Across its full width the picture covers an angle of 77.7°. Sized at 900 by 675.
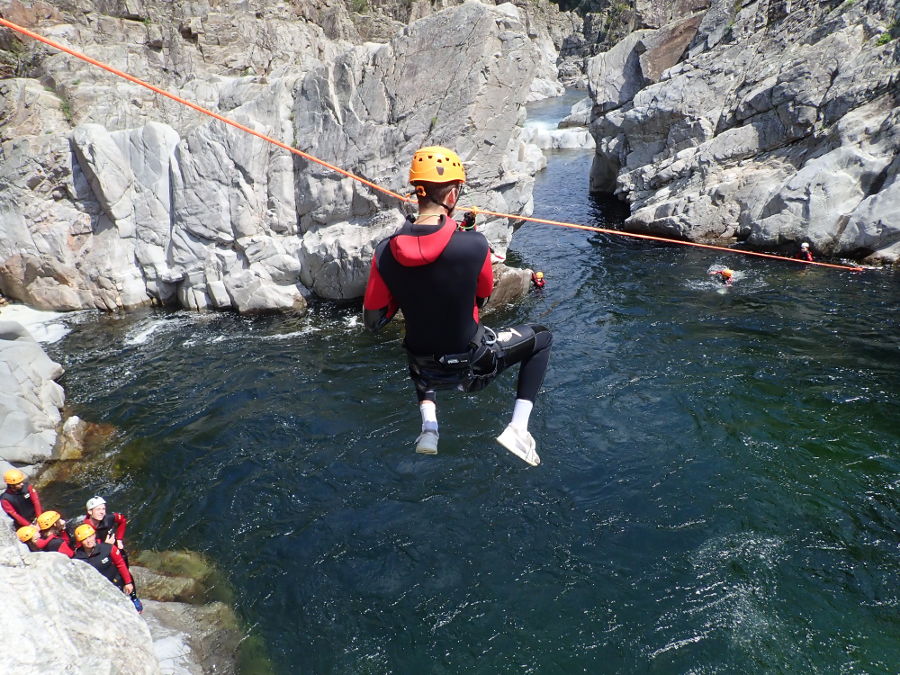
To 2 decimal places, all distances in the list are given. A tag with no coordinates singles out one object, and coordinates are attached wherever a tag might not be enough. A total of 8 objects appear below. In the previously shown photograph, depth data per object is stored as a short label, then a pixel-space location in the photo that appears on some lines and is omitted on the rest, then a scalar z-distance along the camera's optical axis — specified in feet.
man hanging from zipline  13.05
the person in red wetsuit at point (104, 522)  24.99
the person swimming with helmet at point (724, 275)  53.67
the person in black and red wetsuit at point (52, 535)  23.79
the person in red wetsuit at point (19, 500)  27.14
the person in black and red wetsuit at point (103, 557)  22.71
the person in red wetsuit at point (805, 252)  54.69
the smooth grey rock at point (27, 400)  35.32
